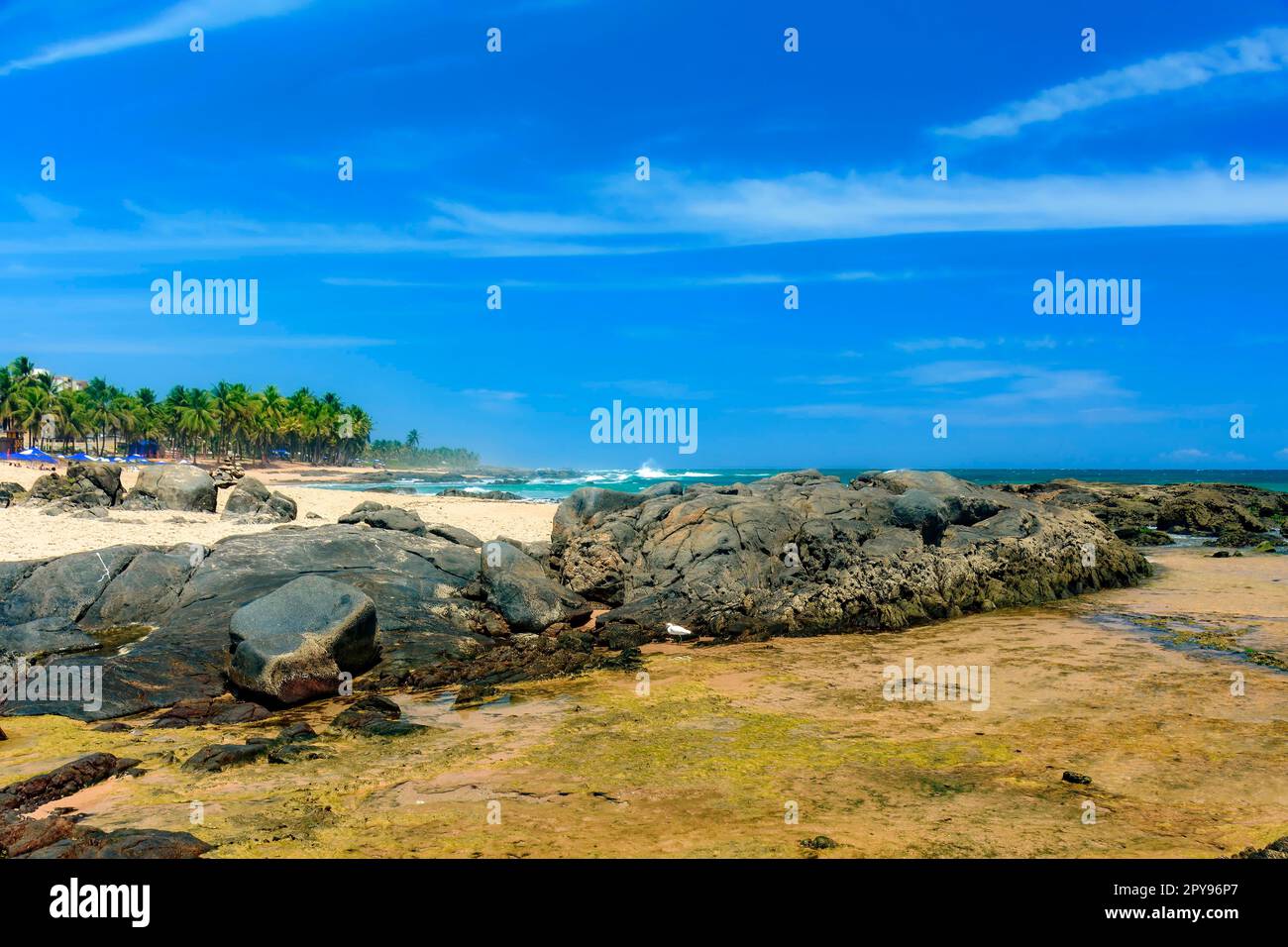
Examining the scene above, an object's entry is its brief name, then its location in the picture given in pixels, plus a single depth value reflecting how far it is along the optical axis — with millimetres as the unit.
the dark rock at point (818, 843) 6359
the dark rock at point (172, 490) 29984
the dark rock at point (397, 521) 19266
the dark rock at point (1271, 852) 6098
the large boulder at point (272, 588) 11445
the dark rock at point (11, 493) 30538
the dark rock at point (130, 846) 6160
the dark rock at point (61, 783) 7418
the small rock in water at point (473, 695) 11086
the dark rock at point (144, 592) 13578
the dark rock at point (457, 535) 19323
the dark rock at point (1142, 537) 30484
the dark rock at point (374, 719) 9680
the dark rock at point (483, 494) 55219
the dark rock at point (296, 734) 9312
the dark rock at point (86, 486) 29938
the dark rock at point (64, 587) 13469
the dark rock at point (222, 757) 8383
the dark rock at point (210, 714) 10154
